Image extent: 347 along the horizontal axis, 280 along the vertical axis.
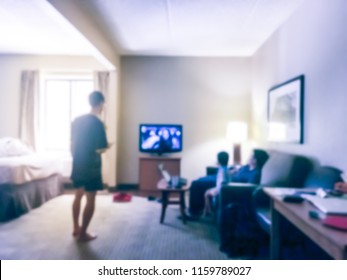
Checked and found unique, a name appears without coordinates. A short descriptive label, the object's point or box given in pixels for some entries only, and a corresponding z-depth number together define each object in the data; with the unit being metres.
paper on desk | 1.26
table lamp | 4.71
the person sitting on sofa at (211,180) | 3.25
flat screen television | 4.99
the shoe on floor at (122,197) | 4.43
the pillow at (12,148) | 4.28
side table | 3.27
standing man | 2.68
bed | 3.42
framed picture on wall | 3.07
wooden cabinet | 4.77
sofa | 2.43
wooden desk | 1.00
